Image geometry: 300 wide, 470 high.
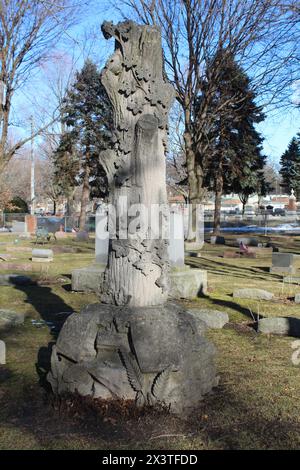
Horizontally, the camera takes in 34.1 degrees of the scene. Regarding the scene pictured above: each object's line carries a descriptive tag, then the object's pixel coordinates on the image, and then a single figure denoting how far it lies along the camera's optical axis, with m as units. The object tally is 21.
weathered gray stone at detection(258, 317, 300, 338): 7.00
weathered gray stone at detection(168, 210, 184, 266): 11.06
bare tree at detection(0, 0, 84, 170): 18.00
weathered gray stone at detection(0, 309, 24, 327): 7.21
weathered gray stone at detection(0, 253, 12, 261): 17.08
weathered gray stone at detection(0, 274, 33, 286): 11.40
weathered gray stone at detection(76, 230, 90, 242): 26.11
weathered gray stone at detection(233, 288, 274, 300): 9.82
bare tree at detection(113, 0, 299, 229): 20.72
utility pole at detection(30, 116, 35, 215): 42.98
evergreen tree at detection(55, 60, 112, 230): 36.00
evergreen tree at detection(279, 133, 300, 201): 55.38
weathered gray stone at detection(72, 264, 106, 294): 10.23
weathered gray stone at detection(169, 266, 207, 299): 9.98
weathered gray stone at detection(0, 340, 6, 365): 5.45
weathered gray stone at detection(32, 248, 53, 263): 16.98
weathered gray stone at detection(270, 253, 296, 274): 14.70
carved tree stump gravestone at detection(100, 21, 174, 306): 4.64
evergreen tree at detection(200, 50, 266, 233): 24.50
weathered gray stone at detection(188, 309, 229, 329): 7.43
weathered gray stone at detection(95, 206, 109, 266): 10.84
